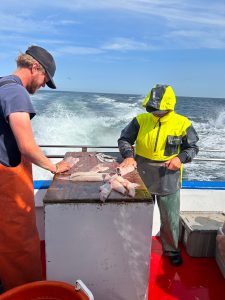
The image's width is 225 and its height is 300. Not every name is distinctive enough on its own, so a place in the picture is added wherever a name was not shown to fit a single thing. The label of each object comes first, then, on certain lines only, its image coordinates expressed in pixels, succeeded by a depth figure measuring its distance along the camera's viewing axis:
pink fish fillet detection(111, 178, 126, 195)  1.53
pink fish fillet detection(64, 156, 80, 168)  2.02
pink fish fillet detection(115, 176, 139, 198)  1.50
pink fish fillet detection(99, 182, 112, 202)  1.44
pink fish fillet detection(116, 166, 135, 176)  1.85
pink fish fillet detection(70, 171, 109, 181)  1.73
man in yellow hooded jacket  2.20
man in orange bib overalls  1.52
